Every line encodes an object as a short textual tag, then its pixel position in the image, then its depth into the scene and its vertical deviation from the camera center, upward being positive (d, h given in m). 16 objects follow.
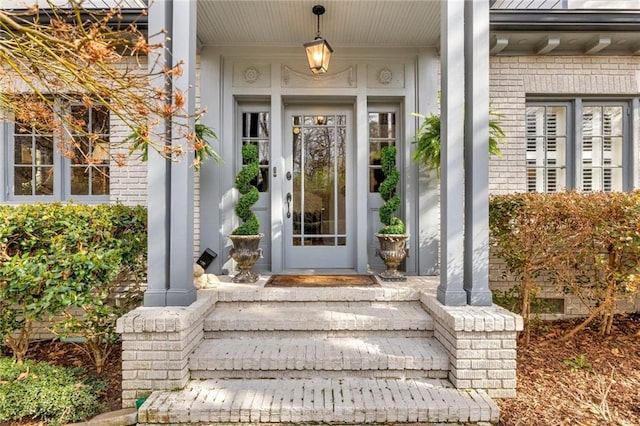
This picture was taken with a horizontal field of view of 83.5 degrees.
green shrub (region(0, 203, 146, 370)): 2.87 -0.41
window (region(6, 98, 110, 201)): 4.39 +0.48
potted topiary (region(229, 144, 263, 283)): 3.89 -0.24
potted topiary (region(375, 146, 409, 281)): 4.00 -0.26
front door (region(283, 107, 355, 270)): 4.72 +0.29
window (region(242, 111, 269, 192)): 4.66 +1.06
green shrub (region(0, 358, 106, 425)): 2.52 -1.34
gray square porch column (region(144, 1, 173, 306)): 2.87 -0.02
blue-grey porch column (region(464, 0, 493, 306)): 2.89 +0.43
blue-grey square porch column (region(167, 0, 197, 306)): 2.89 +0.14
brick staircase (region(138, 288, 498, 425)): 2.33 -1.16
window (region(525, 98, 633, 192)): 4.58 +0.84
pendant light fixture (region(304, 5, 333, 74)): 3.68 +1.67
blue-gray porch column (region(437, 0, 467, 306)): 2.95 +0.60
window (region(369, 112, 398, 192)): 4.68 +1.01
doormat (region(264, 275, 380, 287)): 3.82 -0.77
